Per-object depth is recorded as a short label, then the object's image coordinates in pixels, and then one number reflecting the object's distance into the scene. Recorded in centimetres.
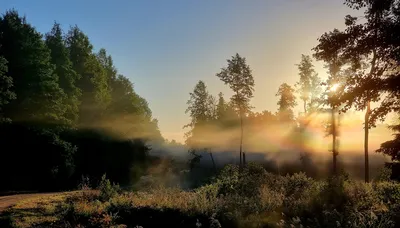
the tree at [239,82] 5500
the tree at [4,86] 2808
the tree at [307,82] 5172
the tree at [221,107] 6681
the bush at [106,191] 1435
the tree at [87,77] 4412
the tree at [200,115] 6137
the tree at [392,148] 2031
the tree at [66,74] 3844
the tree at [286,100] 6300
